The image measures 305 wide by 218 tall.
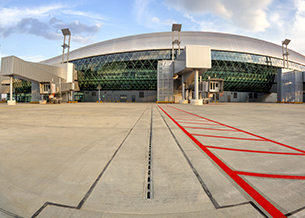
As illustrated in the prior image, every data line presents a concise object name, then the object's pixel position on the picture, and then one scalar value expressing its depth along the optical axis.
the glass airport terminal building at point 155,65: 49.16
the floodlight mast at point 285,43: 51.47
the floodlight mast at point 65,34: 47.80
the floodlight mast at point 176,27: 39.40
